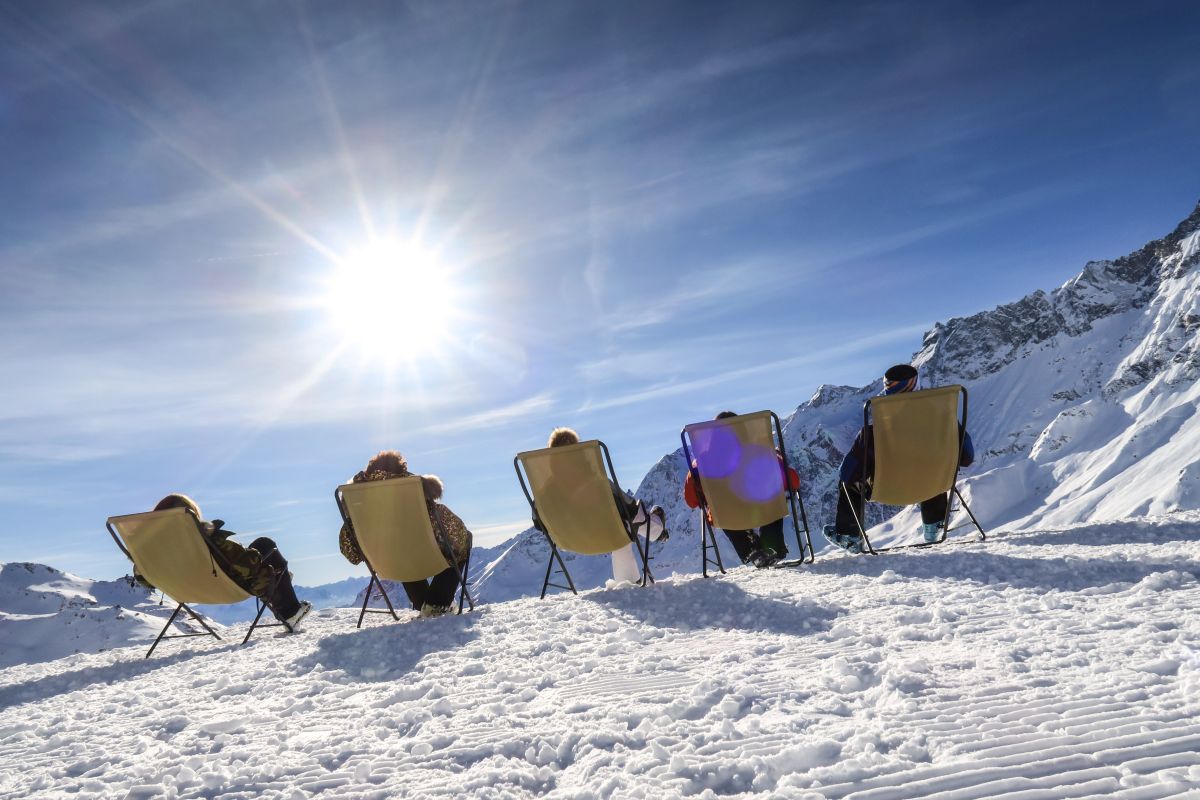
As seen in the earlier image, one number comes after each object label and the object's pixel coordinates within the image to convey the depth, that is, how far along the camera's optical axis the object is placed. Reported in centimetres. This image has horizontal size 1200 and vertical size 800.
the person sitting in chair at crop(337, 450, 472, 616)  623
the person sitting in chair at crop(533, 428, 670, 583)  636
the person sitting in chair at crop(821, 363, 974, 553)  657
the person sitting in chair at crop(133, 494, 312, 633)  628
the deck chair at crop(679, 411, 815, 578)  624
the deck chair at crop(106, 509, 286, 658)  616
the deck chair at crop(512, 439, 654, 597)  618
